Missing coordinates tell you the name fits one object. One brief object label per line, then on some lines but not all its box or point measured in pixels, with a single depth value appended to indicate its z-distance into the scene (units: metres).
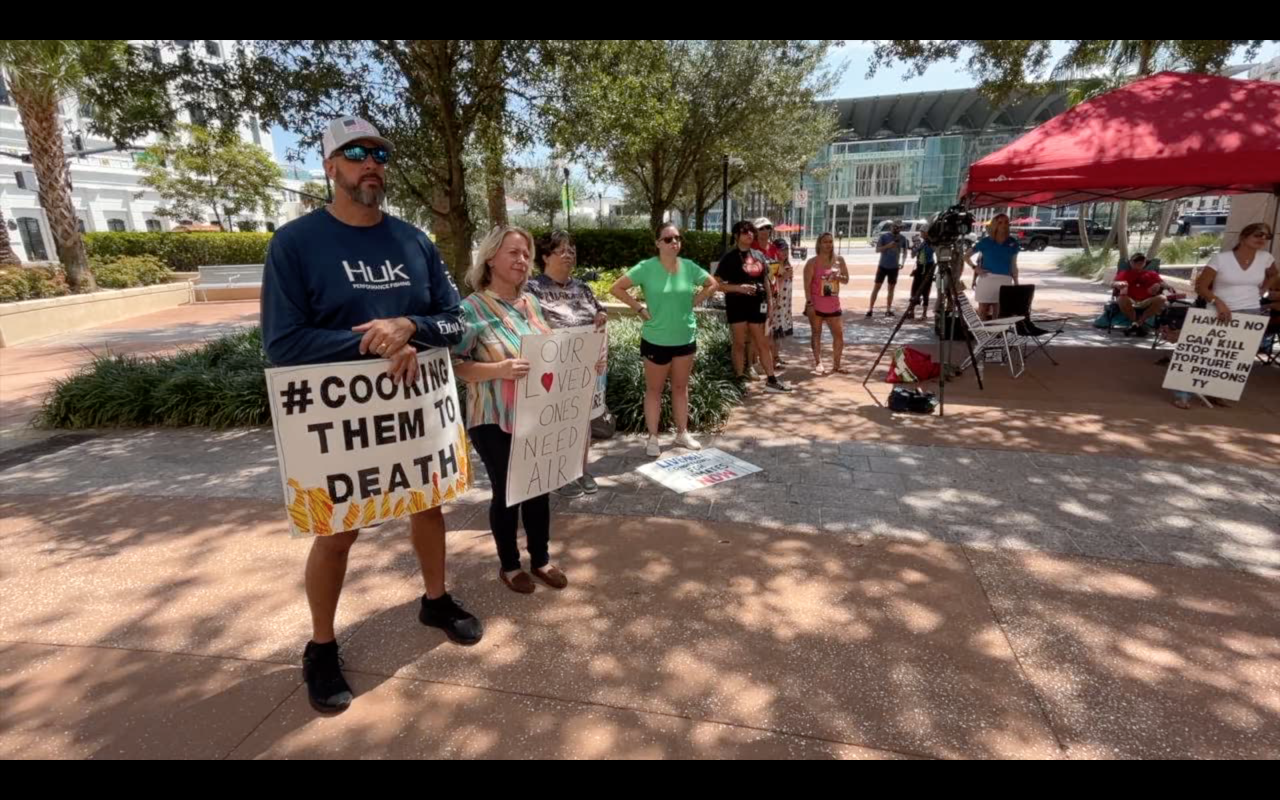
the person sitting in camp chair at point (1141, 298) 9.37
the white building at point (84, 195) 30.97
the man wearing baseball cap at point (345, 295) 2.19
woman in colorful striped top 2.78
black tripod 6.17
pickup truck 34.38
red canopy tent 5.77
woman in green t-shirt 4.68
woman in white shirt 5.80
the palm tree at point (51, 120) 11.30
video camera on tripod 6.13
